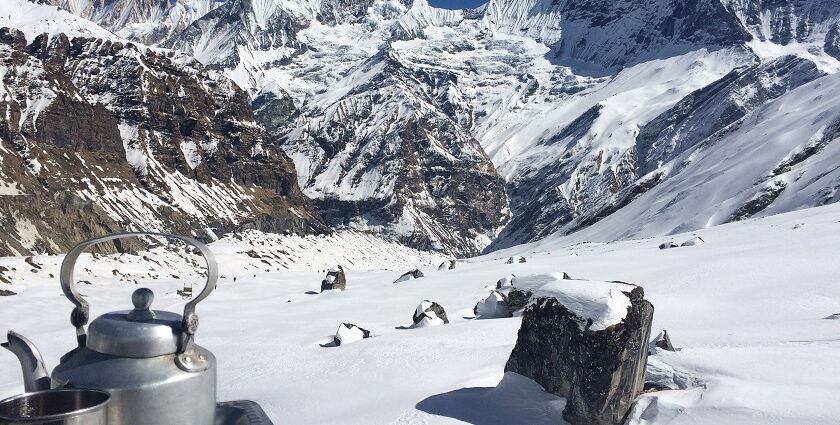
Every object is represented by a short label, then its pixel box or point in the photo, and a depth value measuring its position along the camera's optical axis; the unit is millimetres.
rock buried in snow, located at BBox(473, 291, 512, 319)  12938
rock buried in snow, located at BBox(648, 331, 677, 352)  7590
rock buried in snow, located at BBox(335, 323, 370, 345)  11352
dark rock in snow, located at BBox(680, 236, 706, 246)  23189
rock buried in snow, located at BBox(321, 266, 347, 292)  24406
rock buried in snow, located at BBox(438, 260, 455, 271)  30734
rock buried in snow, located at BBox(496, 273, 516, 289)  16823
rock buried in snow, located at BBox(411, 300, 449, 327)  12547
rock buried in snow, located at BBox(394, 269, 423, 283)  24705
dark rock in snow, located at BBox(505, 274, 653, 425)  6078
